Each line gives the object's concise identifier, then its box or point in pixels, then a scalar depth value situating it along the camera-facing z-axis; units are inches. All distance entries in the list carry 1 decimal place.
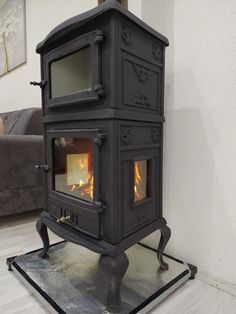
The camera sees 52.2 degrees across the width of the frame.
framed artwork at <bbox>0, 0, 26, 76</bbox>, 105.0
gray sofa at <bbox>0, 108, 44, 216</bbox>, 64.9
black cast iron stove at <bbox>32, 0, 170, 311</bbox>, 32.1
